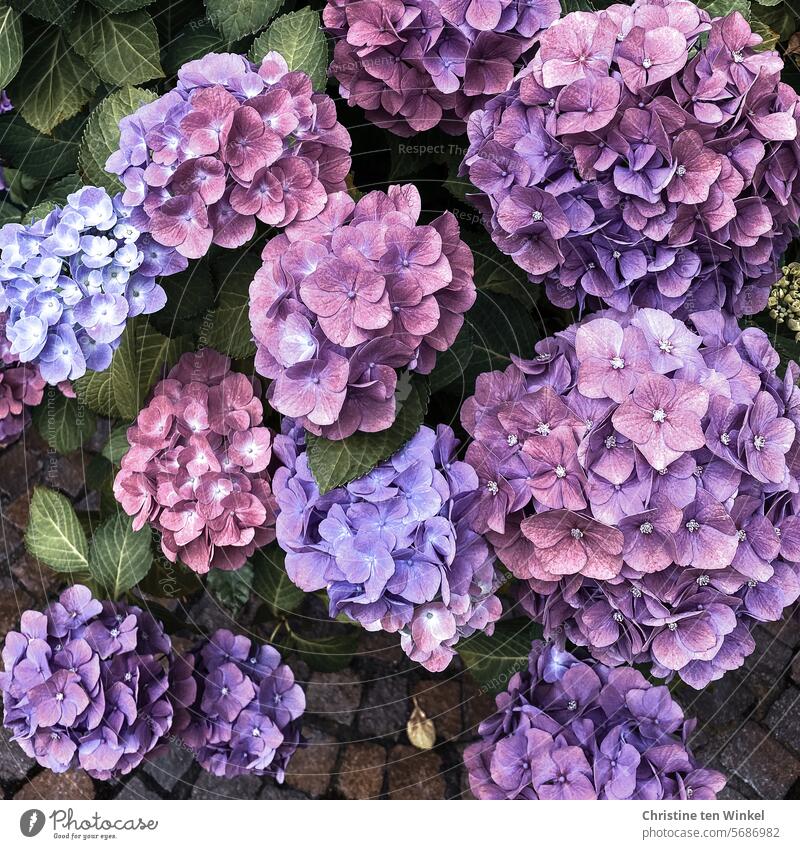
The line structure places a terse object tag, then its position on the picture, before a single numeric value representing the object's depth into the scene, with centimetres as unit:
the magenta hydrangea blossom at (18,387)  94
